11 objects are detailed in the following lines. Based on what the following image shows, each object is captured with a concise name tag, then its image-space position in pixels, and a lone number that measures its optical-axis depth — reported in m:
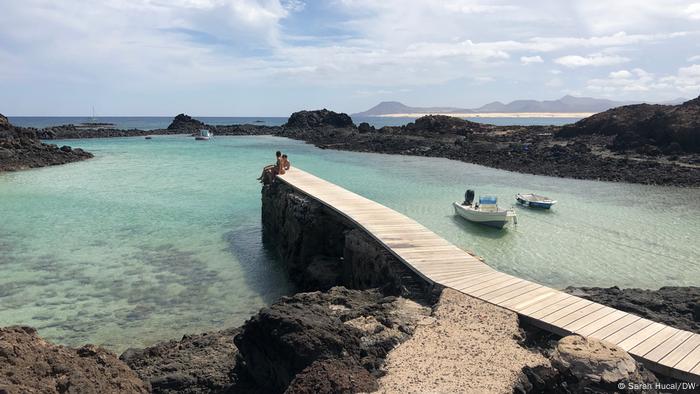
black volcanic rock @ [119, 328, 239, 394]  6.57
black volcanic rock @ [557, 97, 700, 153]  36.06
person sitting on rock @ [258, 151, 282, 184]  19.78
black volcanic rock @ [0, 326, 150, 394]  4.61
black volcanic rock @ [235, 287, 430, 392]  5.51
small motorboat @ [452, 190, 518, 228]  18.12
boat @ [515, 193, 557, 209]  21.76
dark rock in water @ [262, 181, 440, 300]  9.37
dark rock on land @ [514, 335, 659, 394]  4.89
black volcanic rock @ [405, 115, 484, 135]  62.78
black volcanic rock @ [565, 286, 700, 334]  8.34
